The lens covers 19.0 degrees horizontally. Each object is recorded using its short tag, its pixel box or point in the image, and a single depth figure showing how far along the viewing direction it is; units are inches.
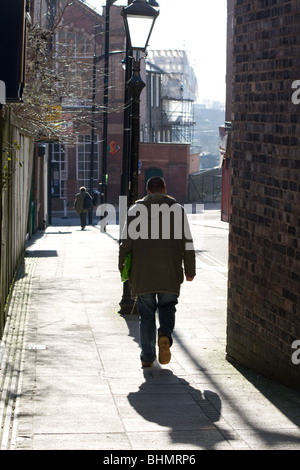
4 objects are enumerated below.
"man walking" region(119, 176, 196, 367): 306.2
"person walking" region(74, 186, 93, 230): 1213.3
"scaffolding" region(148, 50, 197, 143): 2623.8
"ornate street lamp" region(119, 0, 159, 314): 434.9
